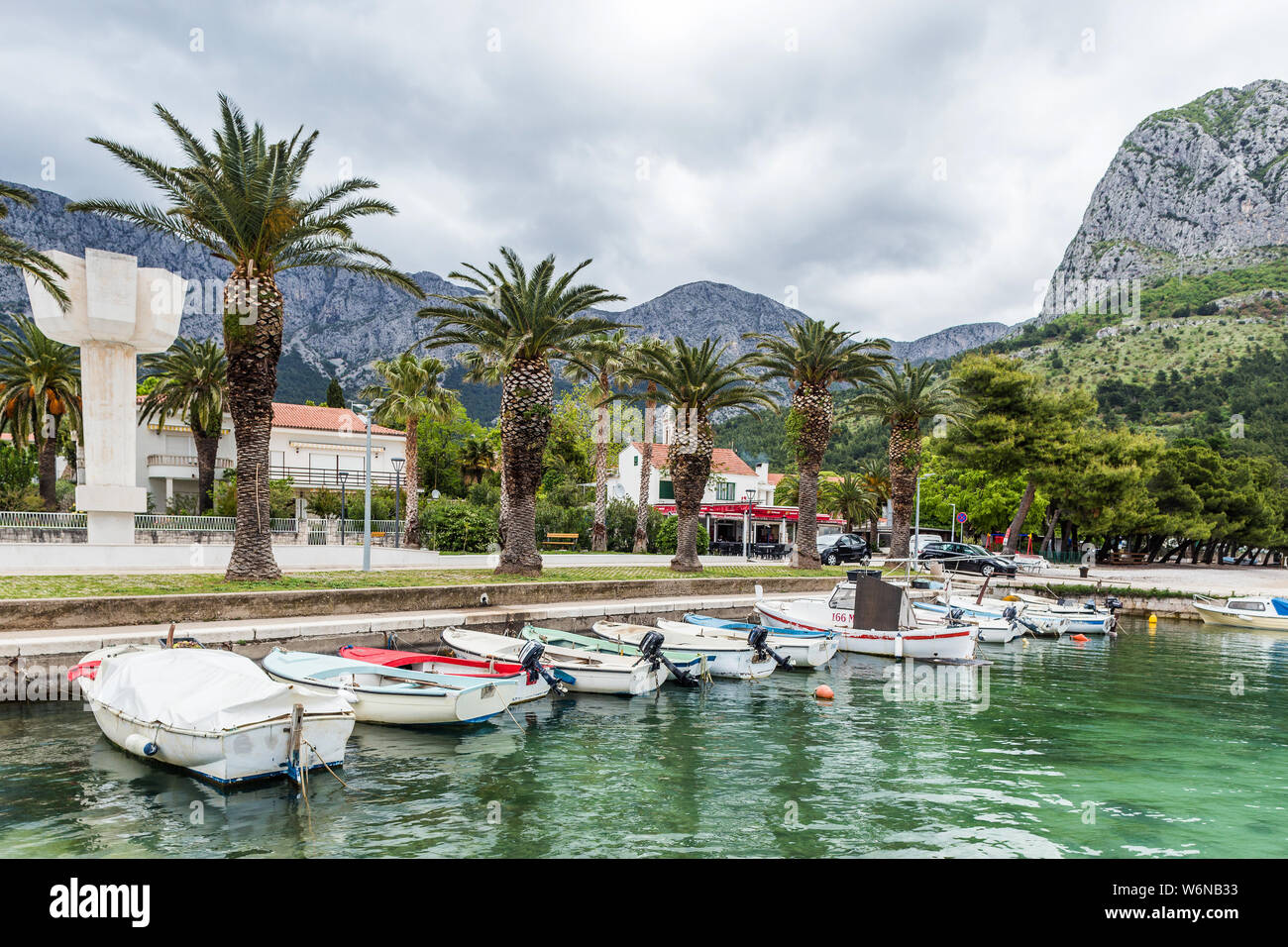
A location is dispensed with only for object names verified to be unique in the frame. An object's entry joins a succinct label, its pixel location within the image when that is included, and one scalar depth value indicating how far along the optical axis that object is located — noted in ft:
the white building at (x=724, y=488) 239.09
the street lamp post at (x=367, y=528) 89.35
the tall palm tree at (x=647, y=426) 120.88
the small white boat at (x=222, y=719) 34.42
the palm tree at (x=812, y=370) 117.80
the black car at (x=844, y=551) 158.81
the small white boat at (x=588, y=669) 57.41
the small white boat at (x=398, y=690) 46.24
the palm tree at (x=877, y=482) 229.66
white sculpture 85.35
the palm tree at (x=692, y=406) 108.27
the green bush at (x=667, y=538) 153.17
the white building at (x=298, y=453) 180.96
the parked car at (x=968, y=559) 144.15
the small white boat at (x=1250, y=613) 110.93
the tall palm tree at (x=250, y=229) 63.82
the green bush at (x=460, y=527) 122.31
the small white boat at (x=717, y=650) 66.08
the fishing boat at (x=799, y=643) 71.82
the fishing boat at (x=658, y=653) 61.82
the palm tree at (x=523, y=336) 86.12
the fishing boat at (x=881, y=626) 77.00
